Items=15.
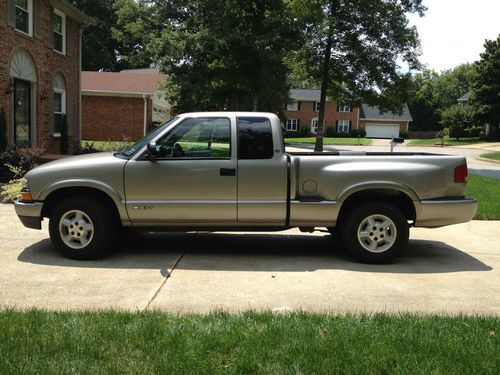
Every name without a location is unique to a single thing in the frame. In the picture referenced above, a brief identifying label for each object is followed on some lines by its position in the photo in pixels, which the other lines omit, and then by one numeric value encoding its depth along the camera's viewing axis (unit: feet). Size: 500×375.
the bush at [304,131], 224.74
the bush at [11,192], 30.64
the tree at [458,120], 186.70
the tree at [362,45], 76.07
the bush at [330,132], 226.38
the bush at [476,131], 192.34
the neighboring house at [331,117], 232.94
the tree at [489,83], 169.17
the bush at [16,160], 42.16
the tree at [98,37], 176.35
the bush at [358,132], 227.40
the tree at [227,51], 87.76
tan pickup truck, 20.35
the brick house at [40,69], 49.26
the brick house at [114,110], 101.96
